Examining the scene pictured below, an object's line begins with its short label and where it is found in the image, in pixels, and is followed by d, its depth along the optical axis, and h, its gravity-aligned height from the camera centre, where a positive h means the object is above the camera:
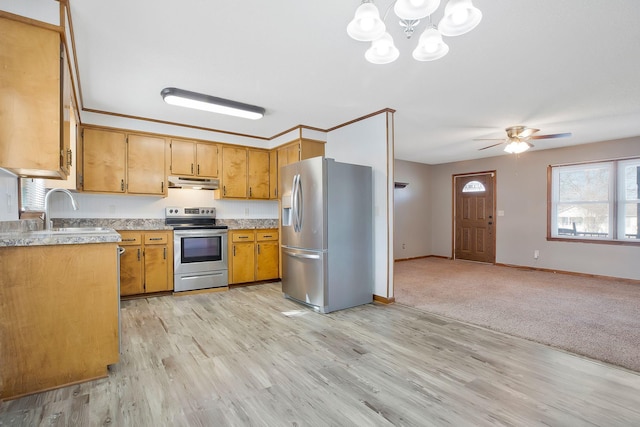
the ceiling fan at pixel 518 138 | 4.69 +1.16
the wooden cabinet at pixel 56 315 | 1.87 -0.67
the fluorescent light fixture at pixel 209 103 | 3.28 +1.25
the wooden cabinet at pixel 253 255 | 4.85 -0.69
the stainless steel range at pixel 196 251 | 4.38 -0.56
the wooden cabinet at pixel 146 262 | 4.11 -0.68
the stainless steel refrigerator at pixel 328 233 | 3.61 -0.25
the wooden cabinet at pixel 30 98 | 1.80 +0.70
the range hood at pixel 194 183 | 4.50 +0.46
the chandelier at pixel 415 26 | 1.50 +1.04
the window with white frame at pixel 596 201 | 5.26 +0.22
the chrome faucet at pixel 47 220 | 2.80 -0.07
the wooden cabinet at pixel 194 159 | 4.56 +0.83
